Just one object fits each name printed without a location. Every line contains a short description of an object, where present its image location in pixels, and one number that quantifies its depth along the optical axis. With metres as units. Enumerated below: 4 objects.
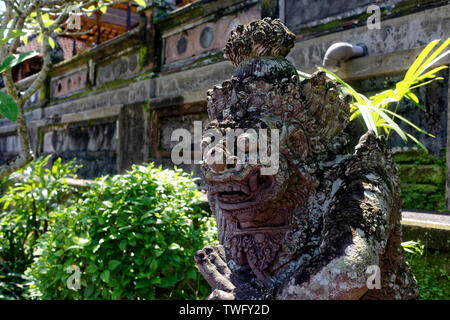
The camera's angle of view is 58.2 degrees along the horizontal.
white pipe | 3.66
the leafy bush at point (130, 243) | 2.77
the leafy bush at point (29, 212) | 4.19
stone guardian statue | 1.55
